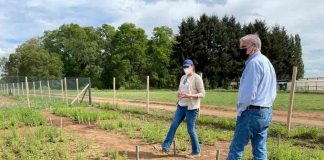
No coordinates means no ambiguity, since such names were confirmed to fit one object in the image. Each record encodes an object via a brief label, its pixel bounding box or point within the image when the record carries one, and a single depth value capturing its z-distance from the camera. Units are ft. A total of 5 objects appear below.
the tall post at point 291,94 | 35.81
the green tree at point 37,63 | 241.35
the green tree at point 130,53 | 242.17
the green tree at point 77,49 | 253.03
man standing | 16.51
